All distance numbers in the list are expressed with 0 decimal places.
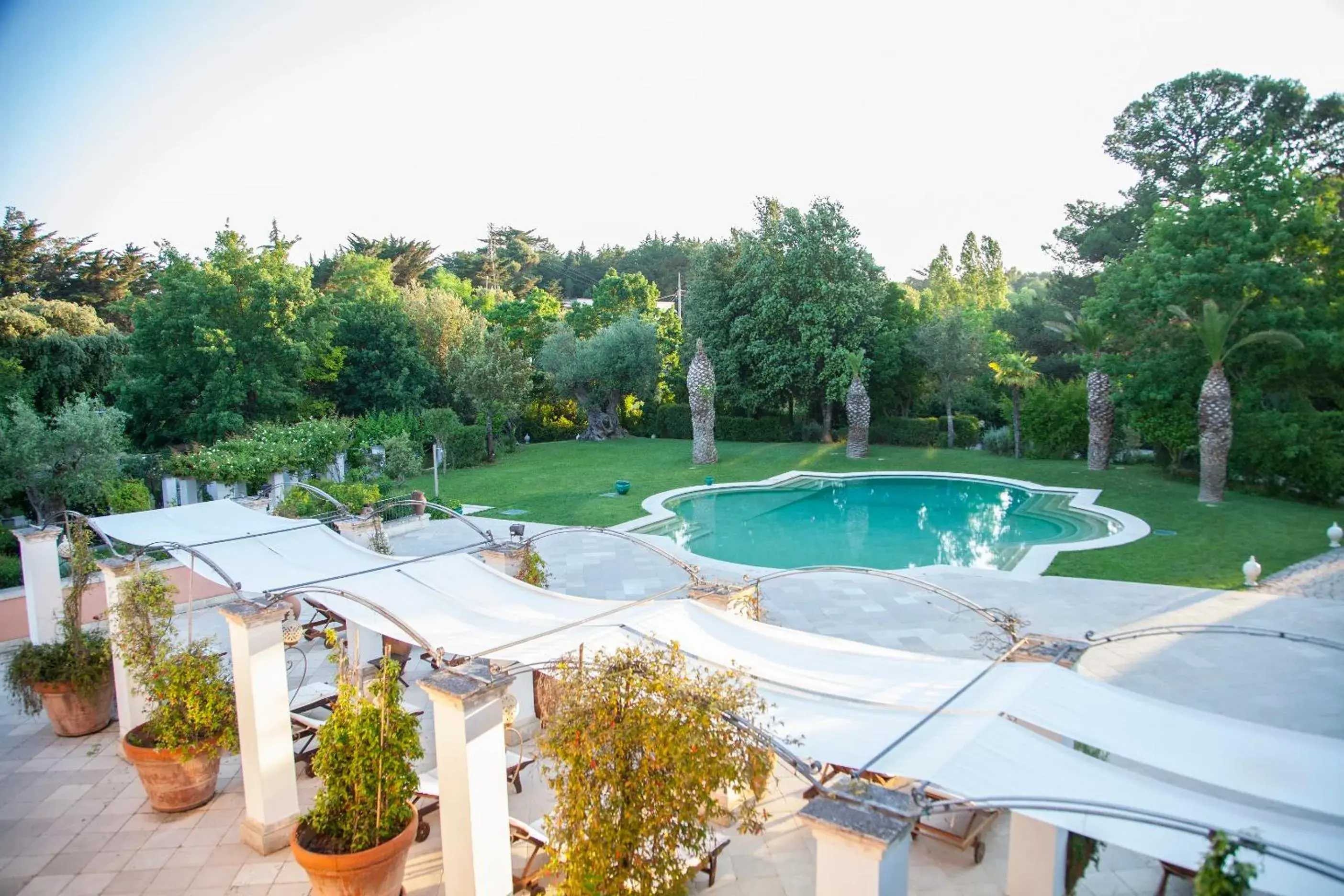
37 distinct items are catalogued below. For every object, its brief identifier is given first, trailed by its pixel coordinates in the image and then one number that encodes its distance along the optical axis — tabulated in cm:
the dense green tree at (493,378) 2784
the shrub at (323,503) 1379
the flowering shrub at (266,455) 1723
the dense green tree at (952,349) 2673
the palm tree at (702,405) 2606
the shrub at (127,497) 1432
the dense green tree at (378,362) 2970
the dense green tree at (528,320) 3731
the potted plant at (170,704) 591
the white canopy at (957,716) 366
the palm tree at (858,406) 2645
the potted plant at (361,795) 465
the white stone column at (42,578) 875
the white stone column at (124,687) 691
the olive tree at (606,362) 3234
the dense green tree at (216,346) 2352
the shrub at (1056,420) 2458
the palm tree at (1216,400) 1727
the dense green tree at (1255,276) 1808
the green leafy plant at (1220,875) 254
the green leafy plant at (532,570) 889
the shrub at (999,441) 2692
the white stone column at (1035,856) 483
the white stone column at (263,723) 556
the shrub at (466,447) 2662
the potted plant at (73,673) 752
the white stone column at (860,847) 306
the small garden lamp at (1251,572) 1180
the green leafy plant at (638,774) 358
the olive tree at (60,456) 1467
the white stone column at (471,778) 440
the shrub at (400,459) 2366
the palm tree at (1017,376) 2462
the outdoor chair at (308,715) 700
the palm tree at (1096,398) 2178
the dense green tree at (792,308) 2789
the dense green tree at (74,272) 2450
